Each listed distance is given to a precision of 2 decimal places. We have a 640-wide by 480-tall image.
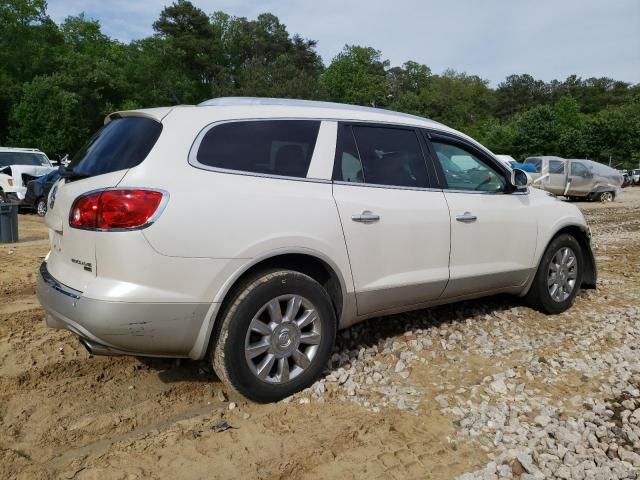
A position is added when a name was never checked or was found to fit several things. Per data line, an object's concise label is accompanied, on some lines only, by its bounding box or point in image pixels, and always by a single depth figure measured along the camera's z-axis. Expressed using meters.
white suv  2.86
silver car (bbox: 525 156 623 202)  21.12
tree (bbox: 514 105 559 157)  44.41
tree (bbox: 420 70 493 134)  84.69
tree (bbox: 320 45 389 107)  78.12
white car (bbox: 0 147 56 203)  14.93
